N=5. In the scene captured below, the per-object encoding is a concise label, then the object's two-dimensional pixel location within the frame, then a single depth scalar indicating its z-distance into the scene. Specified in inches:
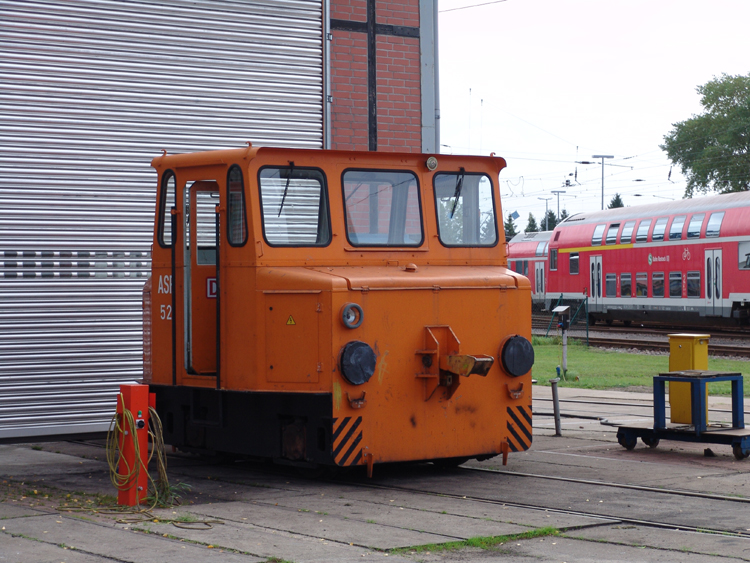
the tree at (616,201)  4131.4
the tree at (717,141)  3034.0
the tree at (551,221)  4475.9
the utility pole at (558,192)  3356.3
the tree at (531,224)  4511.1
